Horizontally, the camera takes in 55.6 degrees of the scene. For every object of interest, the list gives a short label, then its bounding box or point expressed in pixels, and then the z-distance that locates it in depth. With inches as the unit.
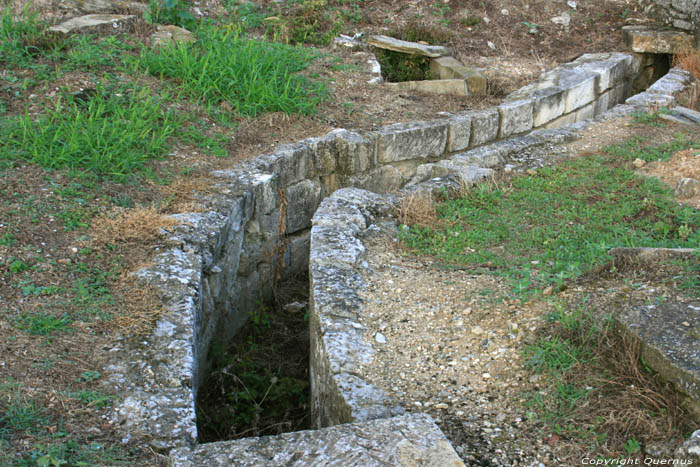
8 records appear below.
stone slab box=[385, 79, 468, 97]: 286.4
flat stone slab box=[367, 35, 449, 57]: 309.7
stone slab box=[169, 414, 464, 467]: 88.0
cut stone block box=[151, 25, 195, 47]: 253.2
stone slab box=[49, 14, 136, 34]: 249.9
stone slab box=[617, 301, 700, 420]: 97.8
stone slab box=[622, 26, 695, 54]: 337.7
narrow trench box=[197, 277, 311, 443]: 153.7
